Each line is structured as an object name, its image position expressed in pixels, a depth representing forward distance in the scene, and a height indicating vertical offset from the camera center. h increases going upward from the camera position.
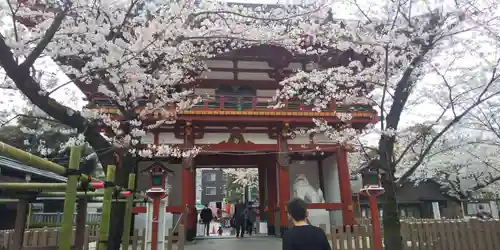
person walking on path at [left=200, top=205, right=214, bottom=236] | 15.75 -0.32
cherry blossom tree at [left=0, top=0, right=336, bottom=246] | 4.54 +2.66
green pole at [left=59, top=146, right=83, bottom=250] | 3.17 +0.05
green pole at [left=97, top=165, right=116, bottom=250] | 4.33 -0.02
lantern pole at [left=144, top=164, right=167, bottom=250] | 7.06 +0.35
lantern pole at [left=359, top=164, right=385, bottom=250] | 7.42 +0.35
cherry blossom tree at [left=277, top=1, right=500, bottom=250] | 6.41 +3.17
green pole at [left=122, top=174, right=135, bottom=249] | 5.88 -0.08
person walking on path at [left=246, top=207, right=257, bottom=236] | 15.63 -0.58
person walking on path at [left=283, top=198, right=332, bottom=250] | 3.07 -0.23
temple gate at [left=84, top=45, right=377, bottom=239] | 12.06 +2.84
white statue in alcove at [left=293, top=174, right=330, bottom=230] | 12.76 +0.44
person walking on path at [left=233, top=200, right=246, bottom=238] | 14.48 -0.41
